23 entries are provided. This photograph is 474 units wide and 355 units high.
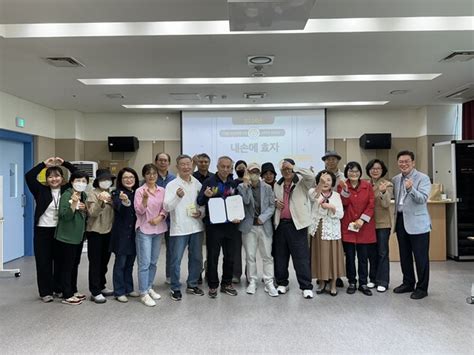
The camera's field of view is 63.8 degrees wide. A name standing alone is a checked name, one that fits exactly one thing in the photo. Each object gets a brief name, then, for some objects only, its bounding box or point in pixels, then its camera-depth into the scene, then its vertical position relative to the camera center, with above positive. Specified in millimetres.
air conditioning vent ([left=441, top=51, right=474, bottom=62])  4305 +1354
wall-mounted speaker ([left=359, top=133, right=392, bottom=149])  7680 +675
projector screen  7797 +796
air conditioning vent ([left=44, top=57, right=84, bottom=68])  4293 +1311
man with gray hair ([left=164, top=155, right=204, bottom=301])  3935 -459
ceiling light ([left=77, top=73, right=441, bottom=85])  5371 +1357
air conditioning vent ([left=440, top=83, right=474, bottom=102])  5974 +1338
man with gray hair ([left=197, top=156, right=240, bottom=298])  3986 -592
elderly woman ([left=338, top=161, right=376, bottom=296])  4141 -532
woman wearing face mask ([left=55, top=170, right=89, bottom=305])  3846 -572
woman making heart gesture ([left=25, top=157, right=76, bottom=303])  3916 -424
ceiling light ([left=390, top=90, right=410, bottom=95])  6211 +1343
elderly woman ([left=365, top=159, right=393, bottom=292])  4184 -581
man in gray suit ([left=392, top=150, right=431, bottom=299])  4035 -538
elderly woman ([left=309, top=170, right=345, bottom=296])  4066 -595
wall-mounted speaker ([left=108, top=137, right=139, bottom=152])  7797 +649
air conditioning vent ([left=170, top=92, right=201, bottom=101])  6191 +1316
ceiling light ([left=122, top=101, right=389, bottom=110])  7199 +1328
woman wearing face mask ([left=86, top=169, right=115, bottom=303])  3904 -541
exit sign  6160 +874
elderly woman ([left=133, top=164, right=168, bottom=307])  3871 -512
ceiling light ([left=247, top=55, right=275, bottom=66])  4353 +1338
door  6219 -377
